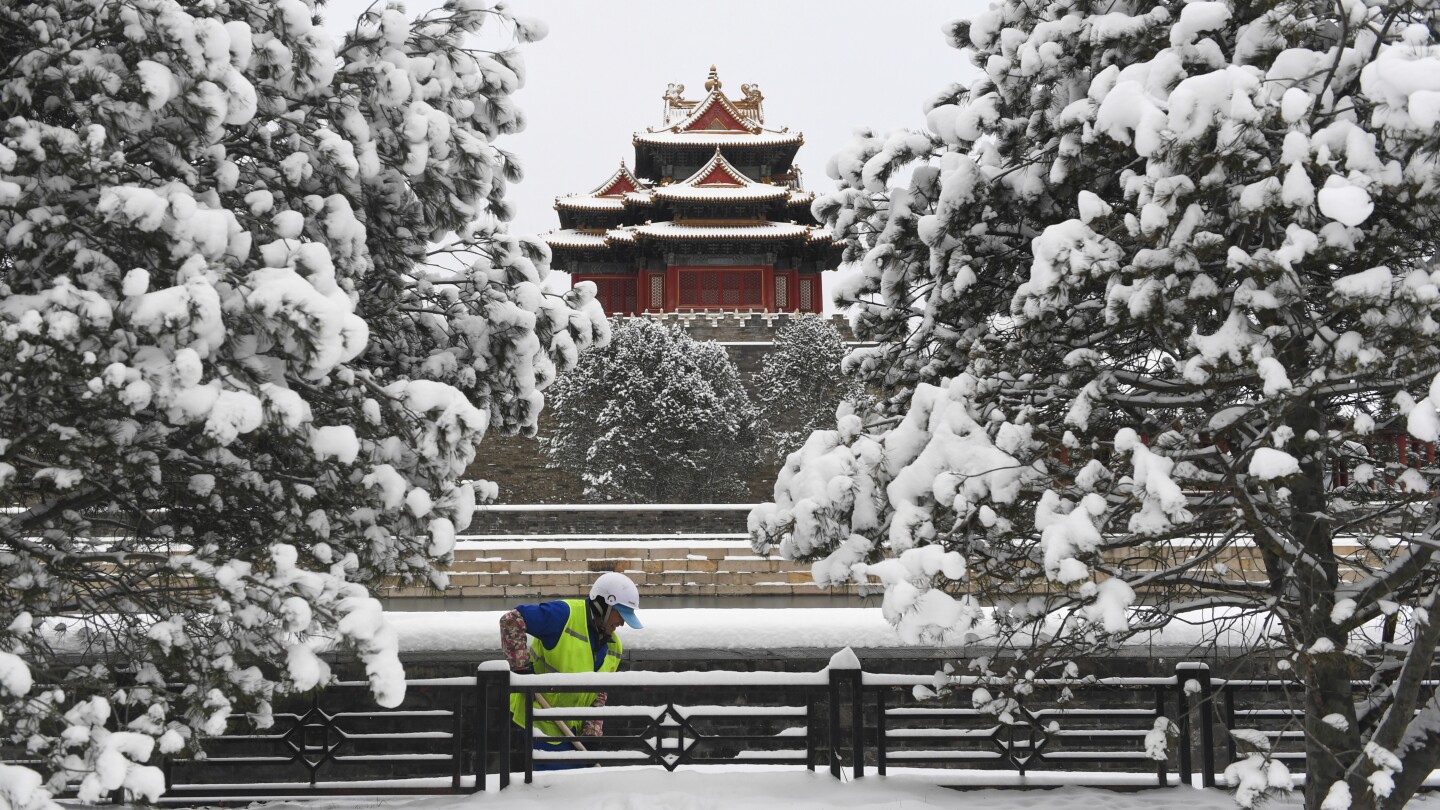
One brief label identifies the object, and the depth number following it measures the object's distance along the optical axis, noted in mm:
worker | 5312
